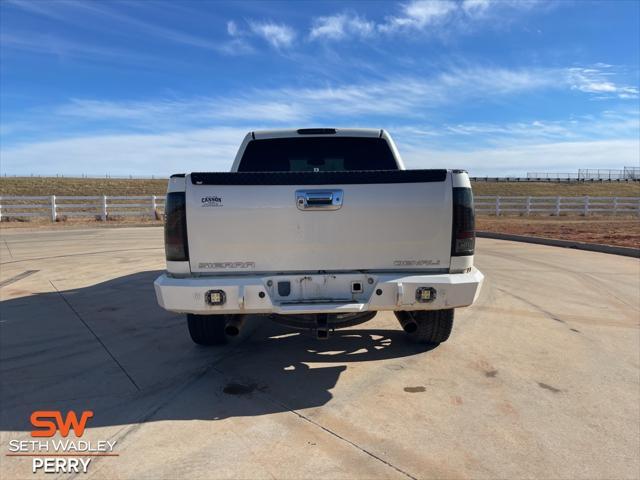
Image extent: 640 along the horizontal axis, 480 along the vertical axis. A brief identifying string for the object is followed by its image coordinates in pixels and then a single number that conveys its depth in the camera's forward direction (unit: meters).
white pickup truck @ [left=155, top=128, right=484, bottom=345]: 3.45
